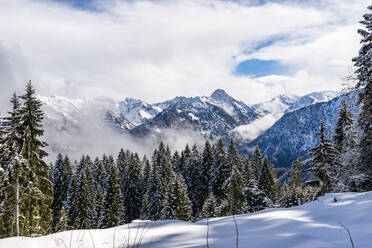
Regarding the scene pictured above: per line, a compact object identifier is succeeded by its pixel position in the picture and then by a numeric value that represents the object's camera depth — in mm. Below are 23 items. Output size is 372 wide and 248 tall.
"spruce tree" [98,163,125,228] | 33706
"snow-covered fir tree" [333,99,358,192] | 11570
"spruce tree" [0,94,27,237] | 13469
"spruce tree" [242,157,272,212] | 23203
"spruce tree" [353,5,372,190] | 12641
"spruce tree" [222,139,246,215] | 23672
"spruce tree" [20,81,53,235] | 15477
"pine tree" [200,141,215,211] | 44156
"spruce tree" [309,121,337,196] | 20656
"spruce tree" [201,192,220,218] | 27891
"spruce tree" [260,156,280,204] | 37625
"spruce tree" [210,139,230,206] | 38781
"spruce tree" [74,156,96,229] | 37562
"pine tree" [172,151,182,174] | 52609
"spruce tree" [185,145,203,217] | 44500
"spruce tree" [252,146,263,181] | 43644
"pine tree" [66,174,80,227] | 37531
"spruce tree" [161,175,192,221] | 30364
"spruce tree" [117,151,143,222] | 48562
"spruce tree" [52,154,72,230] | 44750
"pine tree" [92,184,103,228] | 37219
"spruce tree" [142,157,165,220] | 36566
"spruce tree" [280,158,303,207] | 39062
